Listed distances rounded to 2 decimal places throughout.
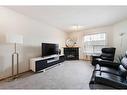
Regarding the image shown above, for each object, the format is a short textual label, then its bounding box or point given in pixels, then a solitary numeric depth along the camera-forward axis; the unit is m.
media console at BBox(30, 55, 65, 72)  2.70
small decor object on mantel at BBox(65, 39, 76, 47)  5.18
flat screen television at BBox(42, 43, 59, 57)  3.13
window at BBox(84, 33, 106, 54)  4.53
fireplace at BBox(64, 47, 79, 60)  5.11
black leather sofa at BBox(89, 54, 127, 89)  1.06
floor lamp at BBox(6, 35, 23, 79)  2.10
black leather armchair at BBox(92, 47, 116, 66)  3.39
